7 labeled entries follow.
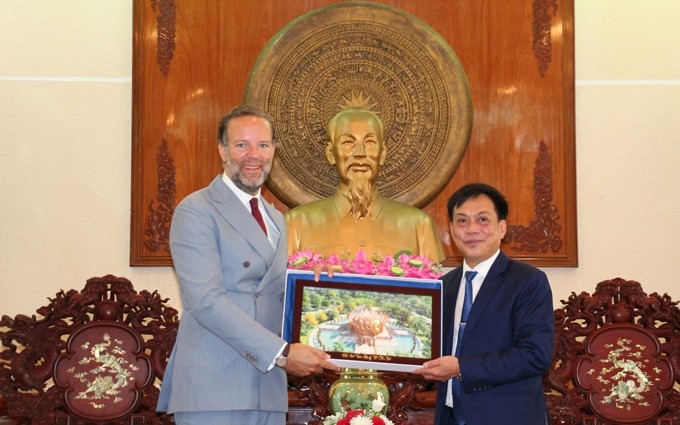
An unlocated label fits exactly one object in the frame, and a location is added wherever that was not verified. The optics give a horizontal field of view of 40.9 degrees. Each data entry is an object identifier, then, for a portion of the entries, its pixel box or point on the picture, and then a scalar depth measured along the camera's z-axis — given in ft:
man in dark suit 8.14
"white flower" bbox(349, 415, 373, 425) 8.94
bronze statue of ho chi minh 12.72
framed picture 8.76
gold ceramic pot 9.91
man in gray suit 8.13
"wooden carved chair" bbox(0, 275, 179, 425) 11.35
